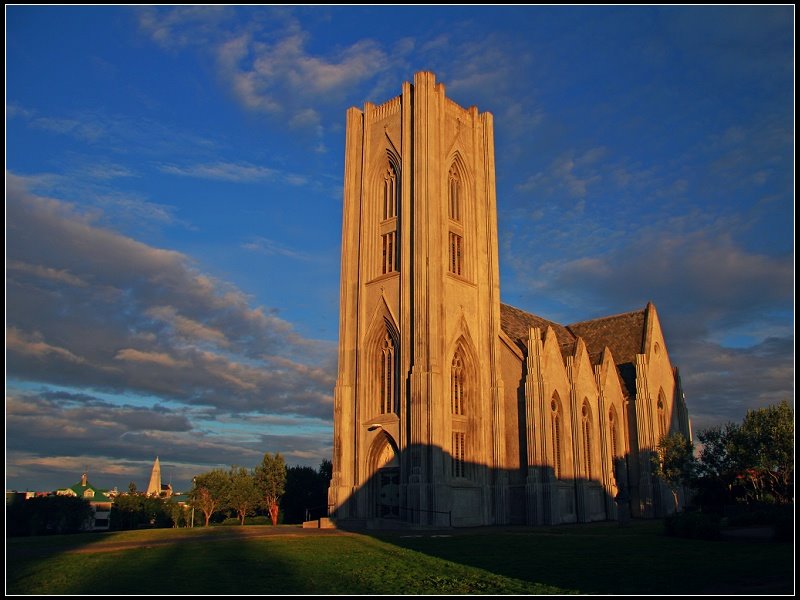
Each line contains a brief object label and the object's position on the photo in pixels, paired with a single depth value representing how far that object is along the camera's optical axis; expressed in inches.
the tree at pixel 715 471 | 1688.0
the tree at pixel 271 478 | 2738.7
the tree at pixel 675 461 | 1852.9
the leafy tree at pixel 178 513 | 3442.4
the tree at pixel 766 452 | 1508.4
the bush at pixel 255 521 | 2756.4
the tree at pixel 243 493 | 2827.3
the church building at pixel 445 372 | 1787.6
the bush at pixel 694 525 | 1053.8
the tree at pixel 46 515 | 2738.7
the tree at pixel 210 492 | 2883.9
